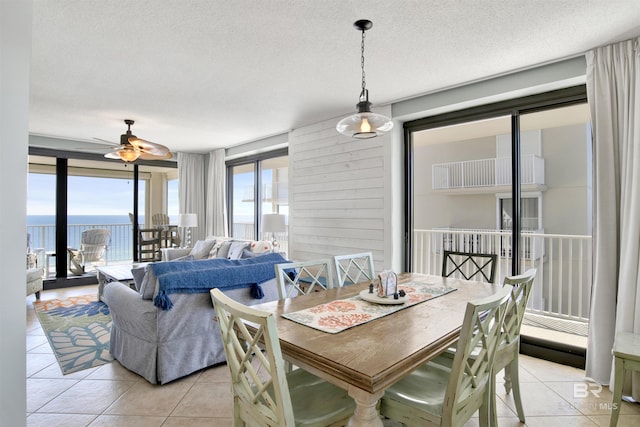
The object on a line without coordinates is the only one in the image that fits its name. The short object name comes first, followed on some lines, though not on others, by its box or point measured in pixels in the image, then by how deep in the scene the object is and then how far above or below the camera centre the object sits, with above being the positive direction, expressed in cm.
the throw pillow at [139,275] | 279 -49
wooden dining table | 118 -54
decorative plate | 197 -49
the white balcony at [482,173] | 456 +69
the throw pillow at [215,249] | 512 -50
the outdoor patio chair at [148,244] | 669 -55
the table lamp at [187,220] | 630 -6
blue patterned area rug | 299 -124
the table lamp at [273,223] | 475 -9
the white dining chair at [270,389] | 116 -73
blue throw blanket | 249 -47
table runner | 163 -52
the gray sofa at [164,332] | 252 -91
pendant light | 216 +62
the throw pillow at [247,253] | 439 -49
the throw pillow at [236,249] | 455 -46
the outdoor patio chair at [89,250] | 616 -62
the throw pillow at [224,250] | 493 -50
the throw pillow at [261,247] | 458 -42
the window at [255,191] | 612 +49
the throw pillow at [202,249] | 529 -52
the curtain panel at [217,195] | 673 +44
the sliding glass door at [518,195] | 340 +31
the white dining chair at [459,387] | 129 -80
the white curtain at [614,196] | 233 +15
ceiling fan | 400 +82
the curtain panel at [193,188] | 698 +61
